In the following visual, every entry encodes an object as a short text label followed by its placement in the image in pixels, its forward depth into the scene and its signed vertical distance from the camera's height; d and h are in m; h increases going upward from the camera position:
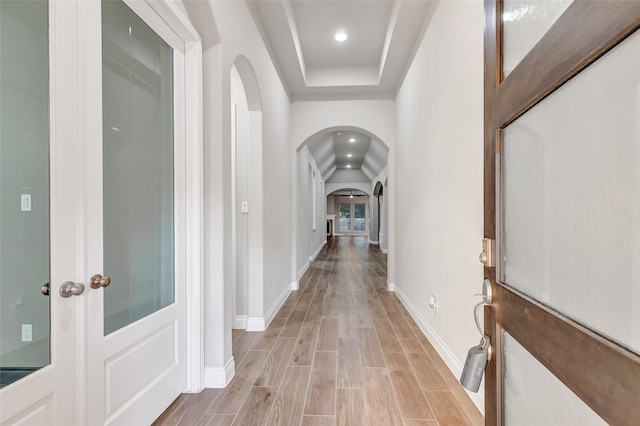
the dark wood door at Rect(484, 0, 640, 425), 0.47 -0.03
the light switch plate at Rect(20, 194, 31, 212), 0.96 +0.04
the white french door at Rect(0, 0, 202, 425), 1.06 -0.01
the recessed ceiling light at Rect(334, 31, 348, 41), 3.34 +2.04
